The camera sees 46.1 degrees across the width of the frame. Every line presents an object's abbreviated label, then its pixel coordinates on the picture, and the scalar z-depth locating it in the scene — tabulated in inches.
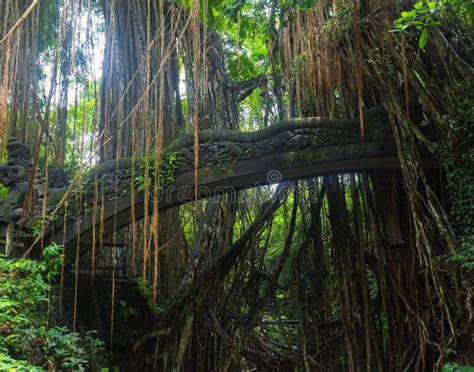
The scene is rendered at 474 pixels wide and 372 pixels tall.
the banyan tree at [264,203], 149.3
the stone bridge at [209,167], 159.9
